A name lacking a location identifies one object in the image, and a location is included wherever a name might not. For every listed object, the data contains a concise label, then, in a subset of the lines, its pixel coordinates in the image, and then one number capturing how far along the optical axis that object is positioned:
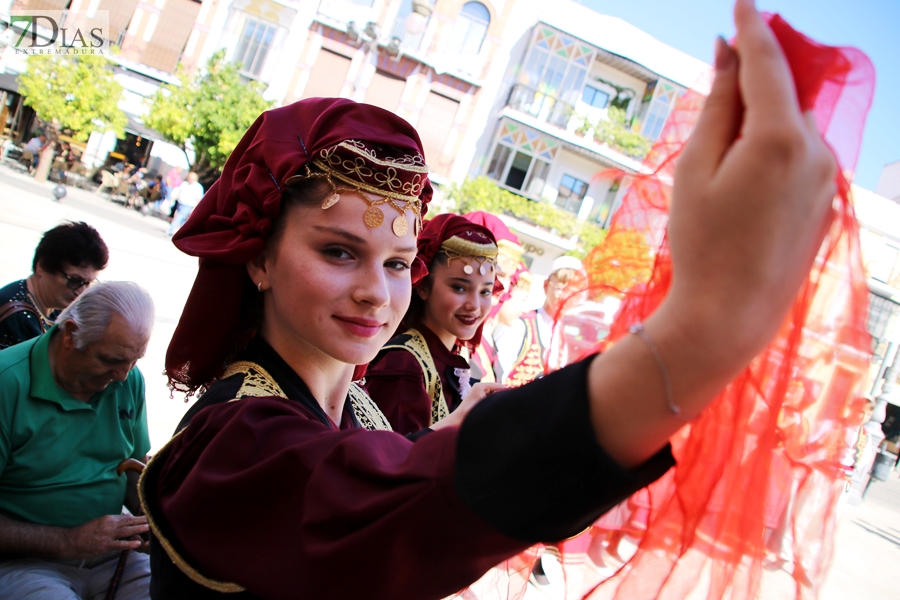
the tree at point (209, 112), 22.88
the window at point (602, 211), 27.94
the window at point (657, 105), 26.97
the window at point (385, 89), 26.83
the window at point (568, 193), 28.16
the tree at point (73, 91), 21.02
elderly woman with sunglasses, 3.28
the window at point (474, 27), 27.50
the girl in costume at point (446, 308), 2.63
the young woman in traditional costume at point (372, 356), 0.52
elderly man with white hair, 2.18
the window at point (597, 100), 28.12
